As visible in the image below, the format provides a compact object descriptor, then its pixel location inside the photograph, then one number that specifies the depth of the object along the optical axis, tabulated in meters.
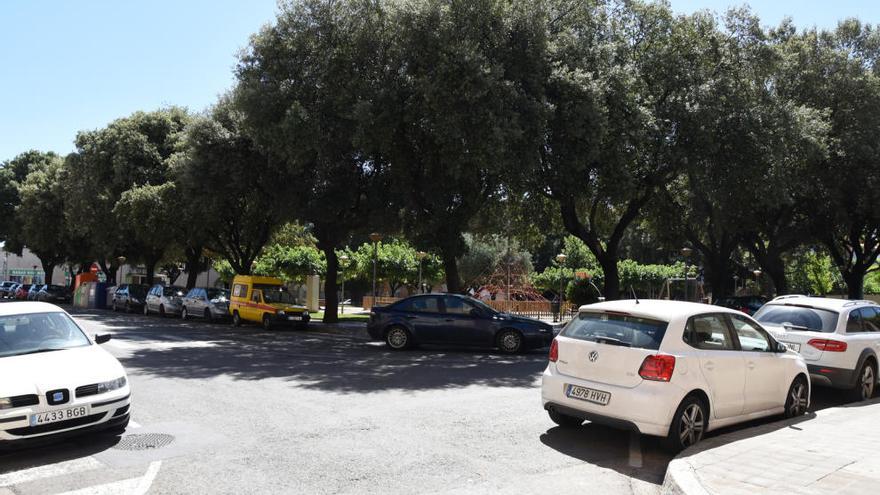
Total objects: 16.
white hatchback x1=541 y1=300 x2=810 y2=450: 6.66
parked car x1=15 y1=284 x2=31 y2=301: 50.51
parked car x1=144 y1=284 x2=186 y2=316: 32.44
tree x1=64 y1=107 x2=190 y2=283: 34.53
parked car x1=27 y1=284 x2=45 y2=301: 48.24
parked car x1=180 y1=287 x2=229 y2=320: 28.61
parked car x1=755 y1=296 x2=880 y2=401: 9.77
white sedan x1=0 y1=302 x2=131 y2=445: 6.20
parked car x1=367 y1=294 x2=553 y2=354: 16.59
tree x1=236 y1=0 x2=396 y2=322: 18.39
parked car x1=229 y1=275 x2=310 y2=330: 24.31
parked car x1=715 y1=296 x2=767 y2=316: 24.61
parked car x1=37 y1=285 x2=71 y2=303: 49.25
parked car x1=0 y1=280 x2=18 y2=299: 56.78
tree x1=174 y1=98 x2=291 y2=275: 24.39
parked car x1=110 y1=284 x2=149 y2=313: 36.84
